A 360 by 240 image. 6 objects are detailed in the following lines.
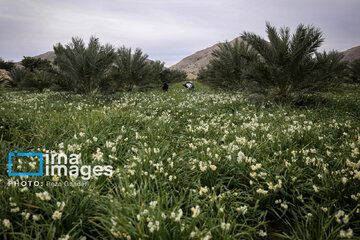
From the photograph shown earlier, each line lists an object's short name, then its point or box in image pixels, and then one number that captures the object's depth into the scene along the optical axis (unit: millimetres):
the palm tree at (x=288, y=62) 5953
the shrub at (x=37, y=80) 12672
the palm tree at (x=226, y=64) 11953
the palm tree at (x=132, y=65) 12906
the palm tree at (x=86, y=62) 8070
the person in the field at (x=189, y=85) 14586
